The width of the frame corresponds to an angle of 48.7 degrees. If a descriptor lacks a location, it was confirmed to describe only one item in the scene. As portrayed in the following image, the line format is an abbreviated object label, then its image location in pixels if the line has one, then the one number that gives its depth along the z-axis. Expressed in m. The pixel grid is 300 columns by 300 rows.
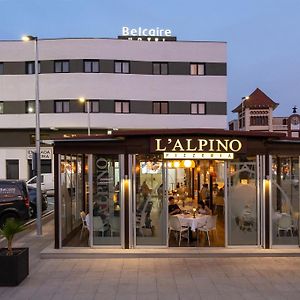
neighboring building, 53.06
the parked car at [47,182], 23.44
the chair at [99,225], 8.96
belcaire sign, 30.08
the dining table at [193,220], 9.31
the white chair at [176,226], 9.30
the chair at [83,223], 9.88
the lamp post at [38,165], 11.03
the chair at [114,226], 8.94
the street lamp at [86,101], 24.77
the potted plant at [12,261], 6.41
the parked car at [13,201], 12.30
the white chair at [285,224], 8.99
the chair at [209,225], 9.41
